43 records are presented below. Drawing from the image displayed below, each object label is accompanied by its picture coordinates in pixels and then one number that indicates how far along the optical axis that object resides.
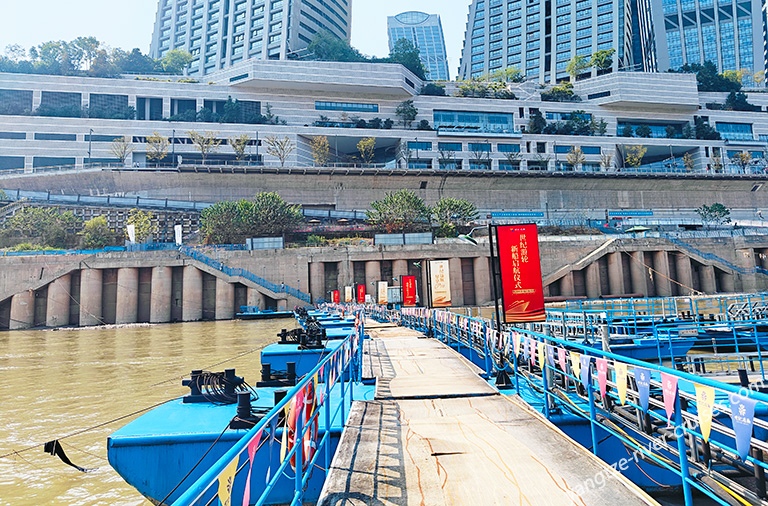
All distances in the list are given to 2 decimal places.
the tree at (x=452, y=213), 58.44
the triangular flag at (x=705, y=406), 3.36
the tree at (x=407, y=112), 78.62
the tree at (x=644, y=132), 83.64
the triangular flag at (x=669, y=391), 3.90
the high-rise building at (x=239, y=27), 104.56
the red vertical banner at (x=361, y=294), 41.53
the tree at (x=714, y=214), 69.06
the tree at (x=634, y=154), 79.88
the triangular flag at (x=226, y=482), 2.29
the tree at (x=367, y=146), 73.94
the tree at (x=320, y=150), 71.88
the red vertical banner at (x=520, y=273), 9.66
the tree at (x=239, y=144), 68.62
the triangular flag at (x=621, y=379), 4.56
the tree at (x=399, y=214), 56.31
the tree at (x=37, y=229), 50.41
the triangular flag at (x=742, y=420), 3.08
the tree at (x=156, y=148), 67.19
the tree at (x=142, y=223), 52.50
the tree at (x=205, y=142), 67.44
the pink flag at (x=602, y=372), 5.00
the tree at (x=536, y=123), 81.69
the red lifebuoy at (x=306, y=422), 3.91
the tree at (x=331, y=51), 94.94
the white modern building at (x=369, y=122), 69.69
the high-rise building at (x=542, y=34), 113.12
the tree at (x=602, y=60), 97.75
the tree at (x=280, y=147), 69.12
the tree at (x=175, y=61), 100.12
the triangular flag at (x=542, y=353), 6.86
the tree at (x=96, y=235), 50.88
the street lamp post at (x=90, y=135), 68.56
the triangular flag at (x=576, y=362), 5.80
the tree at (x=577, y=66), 100.88
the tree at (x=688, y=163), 78.62
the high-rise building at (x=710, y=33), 137.50
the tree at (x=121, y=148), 66.62
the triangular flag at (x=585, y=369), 5.40
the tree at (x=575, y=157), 76.25
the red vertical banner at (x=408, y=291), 28.25
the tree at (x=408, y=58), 90.19
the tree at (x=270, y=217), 52.19
